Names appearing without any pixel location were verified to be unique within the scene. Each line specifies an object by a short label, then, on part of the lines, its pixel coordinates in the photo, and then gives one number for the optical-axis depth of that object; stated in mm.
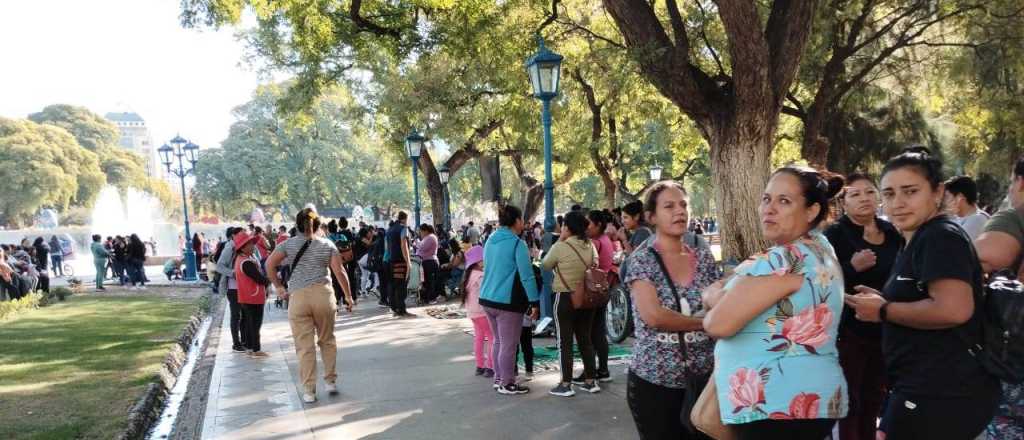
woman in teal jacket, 6293
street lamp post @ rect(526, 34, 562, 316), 8930
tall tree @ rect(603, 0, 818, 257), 8586
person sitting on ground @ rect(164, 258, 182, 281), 24578
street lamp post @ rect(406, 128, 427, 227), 17438
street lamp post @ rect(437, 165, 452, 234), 23078
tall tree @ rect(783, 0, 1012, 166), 13945
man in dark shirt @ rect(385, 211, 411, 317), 12305
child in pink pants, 7227
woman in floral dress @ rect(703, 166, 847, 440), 2240
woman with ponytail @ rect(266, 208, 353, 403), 6492
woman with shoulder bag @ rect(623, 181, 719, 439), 3059
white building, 145875
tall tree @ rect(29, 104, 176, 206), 65688
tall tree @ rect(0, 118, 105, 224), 51875
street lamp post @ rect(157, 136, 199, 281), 24047
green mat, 7828
